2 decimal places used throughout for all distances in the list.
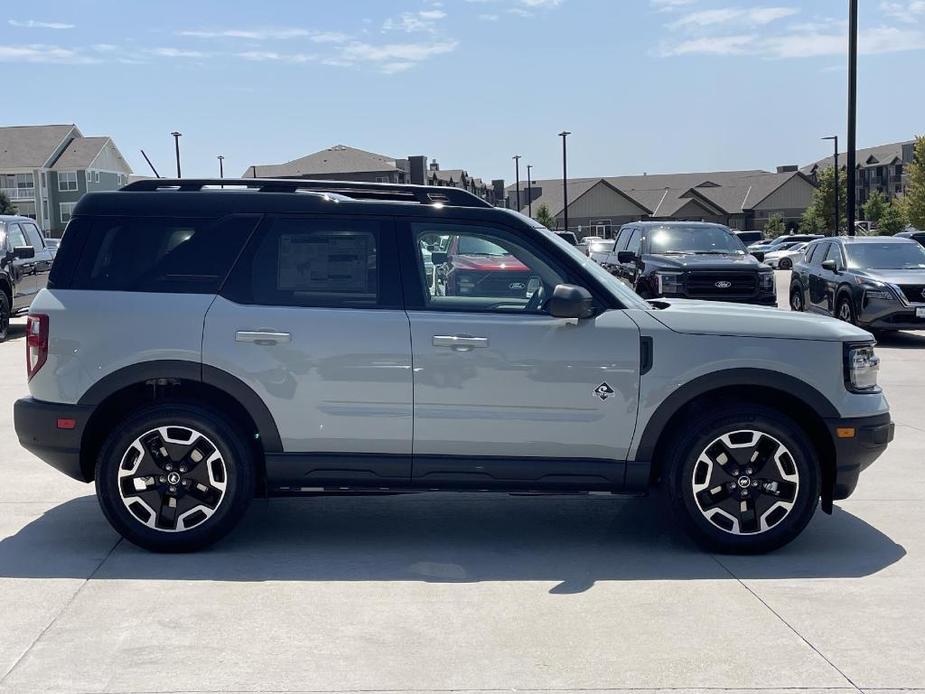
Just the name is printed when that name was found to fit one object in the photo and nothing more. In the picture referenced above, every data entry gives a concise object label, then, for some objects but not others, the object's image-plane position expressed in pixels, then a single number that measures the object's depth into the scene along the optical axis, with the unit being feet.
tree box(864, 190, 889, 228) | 262.88
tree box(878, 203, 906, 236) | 218.79
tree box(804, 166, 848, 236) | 256.11
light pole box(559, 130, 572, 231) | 236.10
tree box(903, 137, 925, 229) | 221.87
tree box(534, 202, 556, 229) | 322.75
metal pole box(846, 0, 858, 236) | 82.78
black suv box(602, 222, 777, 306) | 57.06
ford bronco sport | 19.15
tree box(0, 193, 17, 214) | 234.79
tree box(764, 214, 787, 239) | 297.74
